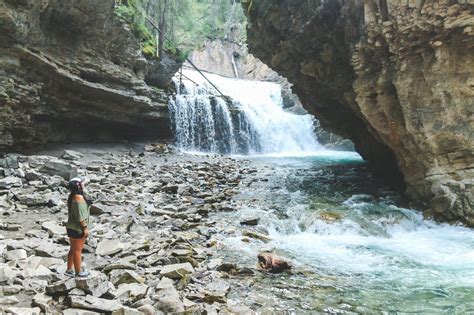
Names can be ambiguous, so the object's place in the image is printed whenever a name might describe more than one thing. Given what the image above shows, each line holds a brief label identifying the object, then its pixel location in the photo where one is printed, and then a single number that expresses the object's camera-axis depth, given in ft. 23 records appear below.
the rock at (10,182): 30.68
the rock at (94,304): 12.84
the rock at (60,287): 13.62
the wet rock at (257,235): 25.66
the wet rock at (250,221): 28.63
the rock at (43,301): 12.48
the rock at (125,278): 15.72
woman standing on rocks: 15.57
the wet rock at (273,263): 19.67
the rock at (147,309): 13.35
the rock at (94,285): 13.89
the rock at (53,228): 21.66
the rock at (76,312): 12.43
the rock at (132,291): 14.44
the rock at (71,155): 49.58
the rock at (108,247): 19.58
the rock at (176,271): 17.20
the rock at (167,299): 13.91
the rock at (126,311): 12.60
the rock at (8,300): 12.65
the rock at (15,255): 16.61
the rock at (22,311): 11.64
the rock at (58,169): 36.17
